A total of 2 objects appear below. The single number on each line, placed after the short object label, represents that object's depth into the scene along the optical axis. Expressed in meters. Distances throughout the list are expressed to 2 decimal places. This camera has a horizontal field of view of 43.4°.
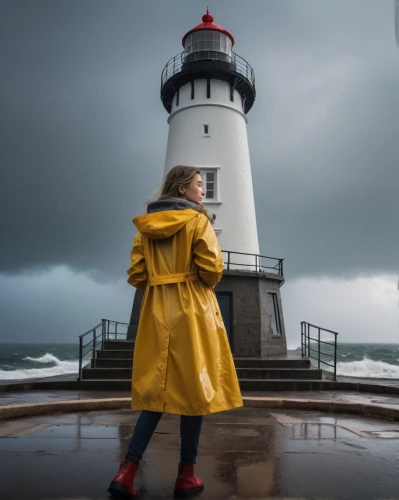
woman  2.91
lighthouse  17.22
